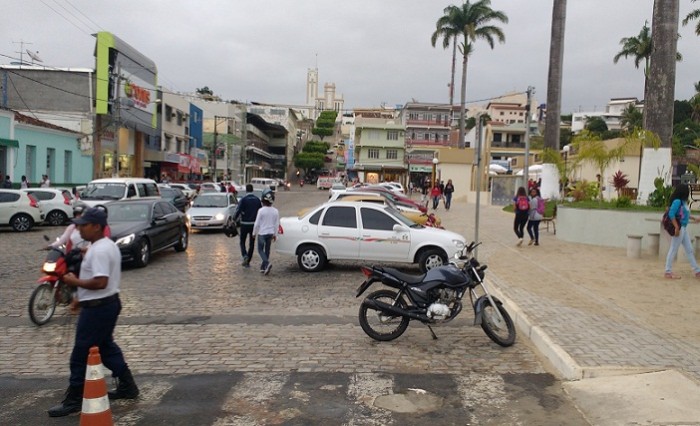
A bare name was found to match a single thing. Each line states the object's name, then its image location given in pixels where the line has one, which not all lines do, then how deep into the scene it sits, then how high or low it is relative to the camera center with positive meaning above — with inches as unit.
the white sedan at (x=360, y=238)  491.2 -40.3
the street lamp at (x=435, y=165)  1837.8 +82.0
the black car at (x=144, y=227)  506.3 -42.7
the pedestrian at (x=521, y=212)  658.8 -18.3
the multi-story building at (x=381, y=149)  3122.5 +210.3
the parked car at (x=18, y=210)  792.3 -46.0
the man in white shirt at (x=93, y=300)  194.9 -39.7
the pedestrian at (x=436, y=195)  1364.4 -7.7
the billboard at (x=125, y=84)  1531.7 +259.6
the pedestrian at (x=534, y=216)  663.1 -22.2
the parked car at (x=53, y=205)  878.4 -41.7
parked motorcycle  289.6 -53.8
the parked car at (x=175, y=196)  1023.6 -25.3
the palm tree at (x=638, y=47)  2058.3 +525.3
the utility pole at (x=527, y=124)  1001.2 +118.1
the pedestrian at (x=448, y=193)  1363.2 -1.6
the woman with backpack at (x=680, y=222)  442.0 -14.9
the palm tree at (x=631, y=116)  2795.3 +399.2
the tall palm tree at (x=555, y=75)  1015.0 +205.9
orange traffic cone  170.1 -62.3
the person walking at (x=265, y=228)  494.3 -35.8
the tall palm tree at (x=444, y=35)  2126.0 +553.1
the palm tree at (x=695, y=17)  1524.4 +469.9
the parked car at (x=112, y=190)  823.1 -15.3
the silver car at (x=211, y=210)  840.3 -38.8
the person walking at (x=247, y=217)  523.5 -28.2
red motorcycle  313.6 -62.2
